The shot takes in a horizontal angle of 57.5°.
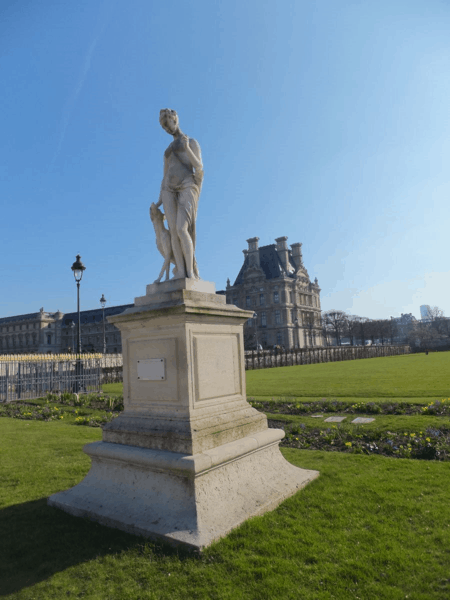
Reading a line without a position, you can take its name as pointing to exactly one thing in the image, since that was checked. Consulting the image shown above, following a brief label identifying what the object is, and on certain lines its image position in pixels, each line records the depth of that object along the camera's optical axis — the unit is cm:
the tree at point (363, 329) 9056
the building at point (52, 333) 9525
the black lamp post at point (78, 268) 1805
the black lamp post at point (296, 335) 7881
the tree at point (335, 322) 9119
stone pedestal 372
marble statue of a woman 485
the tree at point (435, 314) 10569
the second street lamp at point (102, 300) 2792
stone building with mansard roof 7762
